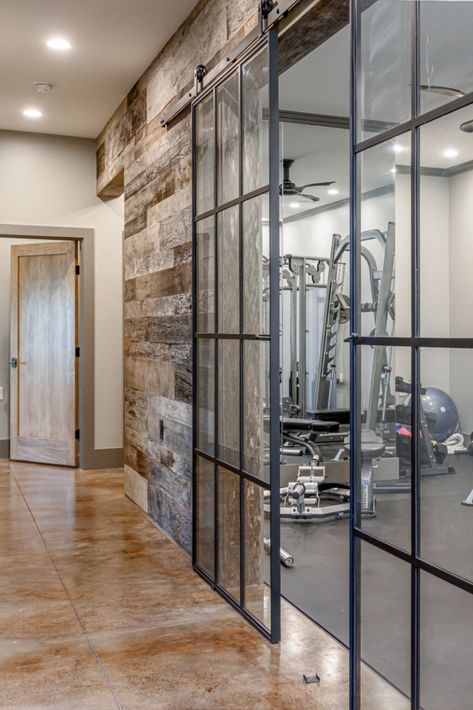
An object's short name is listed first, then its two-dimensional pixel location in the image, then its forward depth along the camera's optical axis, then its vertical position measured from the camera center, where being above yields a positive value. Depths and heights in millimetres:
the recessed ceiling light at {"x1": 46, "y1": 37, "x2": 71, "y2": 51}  4180 +1738
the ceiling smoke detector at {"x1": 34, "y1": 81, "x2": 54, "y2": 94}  4883 +1730
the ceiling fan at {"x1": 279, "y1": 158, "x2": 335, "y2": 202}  6871 +1480
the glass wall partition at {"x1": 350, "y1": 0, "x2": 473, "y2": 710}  1675 -63
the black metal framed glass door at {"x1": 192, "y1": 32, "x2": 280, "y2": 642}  2768 +2
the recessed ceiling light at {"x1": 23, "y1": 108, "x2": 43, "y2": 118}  5523 +1752
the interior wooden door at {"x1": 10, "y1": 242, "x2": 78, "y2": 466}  6562 -154
